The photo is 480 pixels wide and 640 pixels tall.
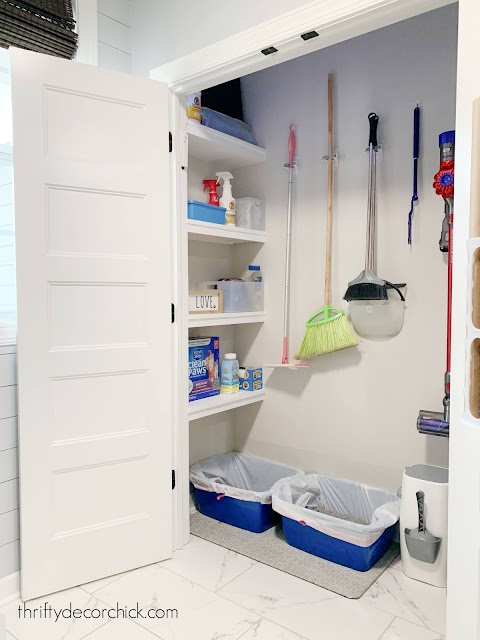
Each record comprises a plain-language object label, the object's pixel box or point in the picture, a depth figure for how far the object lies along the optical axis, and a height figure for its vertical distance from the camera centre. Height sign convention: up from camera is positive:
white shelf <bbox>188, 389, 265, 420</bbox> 2.28 -0.51
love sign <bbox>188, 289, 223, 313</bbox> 2.33 -0.01
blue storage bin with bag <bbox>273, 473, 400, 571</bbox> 1.97 -0.95
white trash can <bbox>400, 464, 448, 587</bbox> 1.90 -0.90
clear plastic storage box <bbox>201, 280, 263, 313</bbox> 2.56 +0.03
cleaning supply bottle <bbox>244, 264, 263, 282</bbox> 2.67 +0.14
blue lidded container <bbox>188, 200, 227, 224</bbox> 2.28 +0.41
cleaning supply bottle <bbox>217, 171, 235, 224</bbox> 2.50 +0.51
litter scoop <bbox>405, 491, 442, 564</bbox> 1.89 -0.93
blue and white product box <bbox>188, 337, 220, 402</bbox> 2.42 -0.35
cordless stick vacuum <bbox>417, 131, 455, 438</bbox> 1.83 +0.26
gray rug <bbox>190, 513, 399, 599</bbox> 1.91 -1.09
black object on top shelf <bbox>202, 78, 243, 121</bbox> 2.55 +1.05
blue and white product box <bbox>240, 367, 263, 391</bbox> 2.64 -0.43
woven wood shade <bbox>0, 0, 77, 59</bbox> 1.79 +1.02
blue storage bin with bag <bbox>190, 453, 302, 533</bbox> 2.31 -0.95
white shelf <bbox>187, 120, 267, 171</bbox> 2.28 +0.75
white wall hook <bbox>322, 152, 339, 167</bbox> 2.40 +0.68
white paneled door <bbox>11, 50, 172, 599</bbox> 1.78 -0.08
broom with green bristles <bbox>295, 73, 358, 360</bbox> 2.34 -0.12
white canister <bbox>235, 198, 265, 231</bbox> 2.61 +0.46
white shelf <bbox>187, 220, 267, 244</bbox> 2.26 +0.32
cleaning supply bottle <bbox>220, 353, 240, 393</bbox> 2.58 -0.39
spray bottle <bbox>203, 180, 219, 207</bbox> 2.51 +0.55
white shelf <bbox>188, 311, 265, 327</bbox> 2.28 -0.09
